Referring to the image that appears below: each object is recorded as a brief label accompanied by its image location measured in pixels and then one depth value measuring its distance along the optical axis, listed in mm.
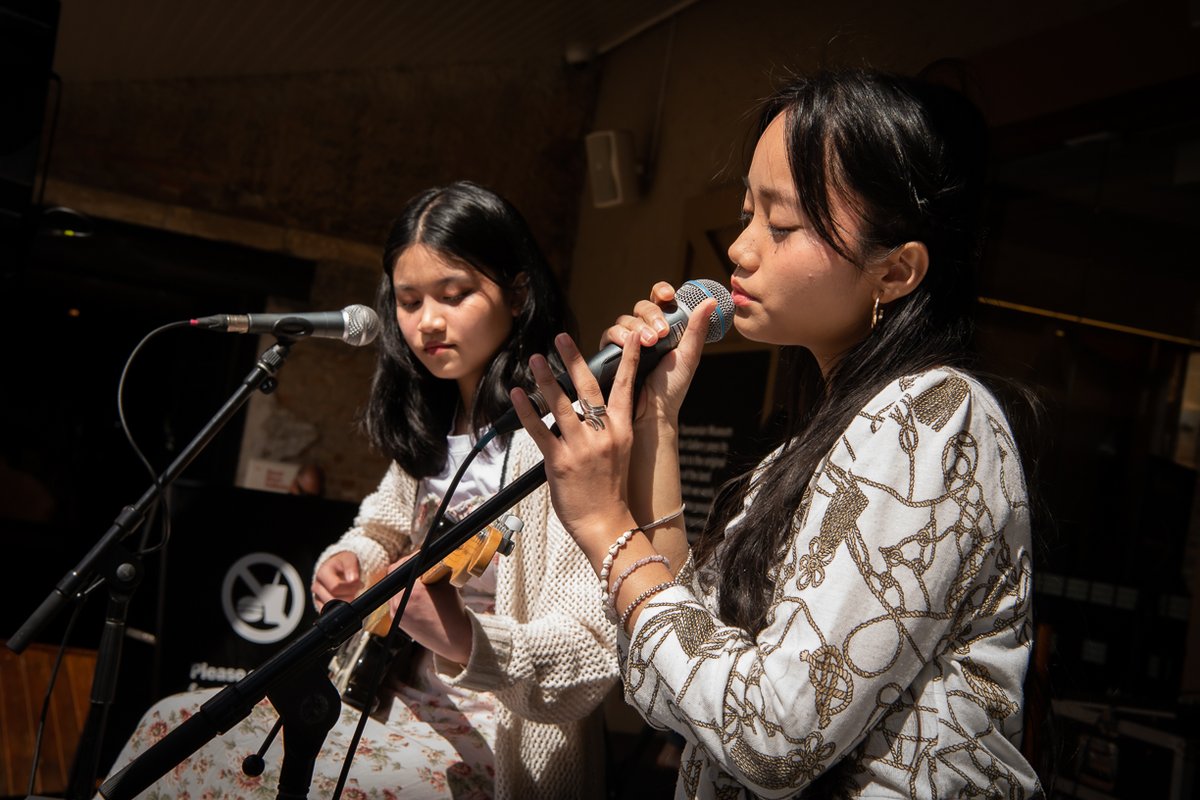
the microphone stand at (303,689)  1188
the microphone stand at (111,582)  1647
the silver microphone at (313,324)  1779
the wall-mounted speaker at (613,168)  5711
